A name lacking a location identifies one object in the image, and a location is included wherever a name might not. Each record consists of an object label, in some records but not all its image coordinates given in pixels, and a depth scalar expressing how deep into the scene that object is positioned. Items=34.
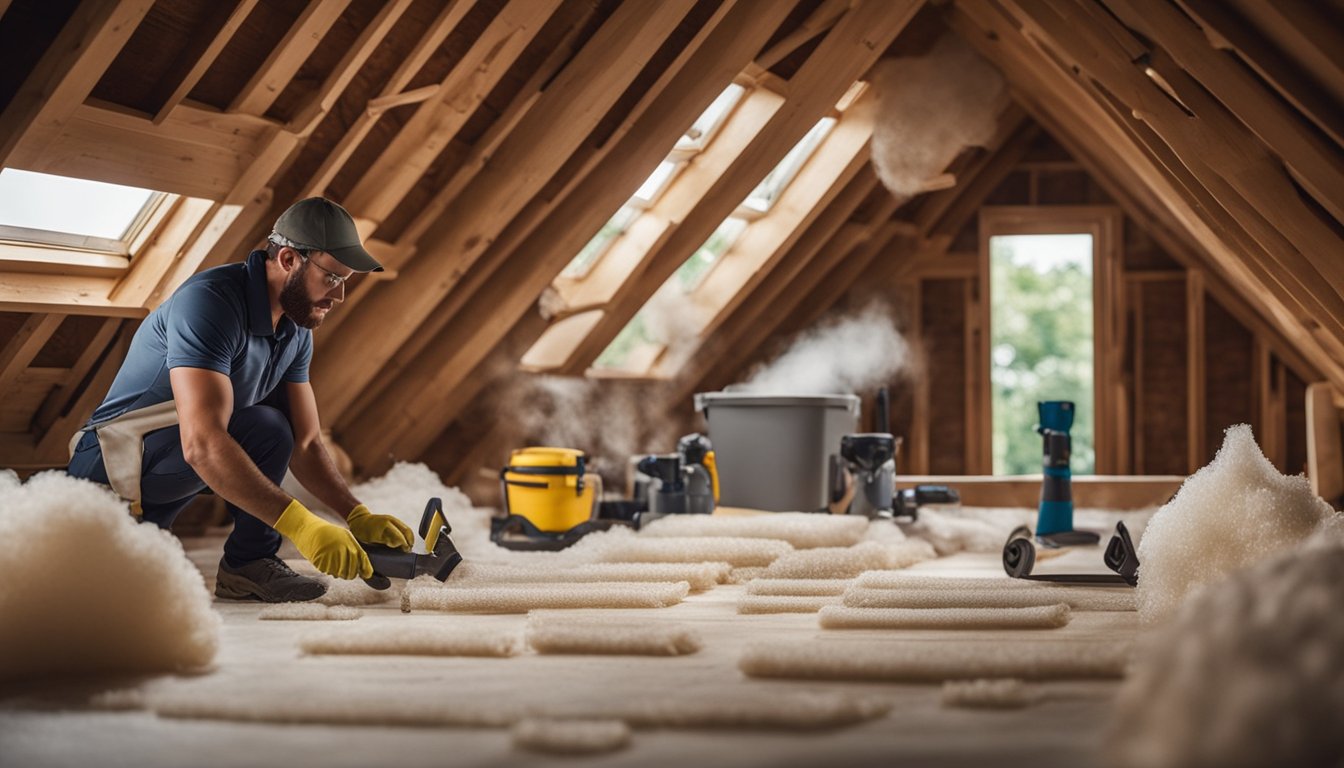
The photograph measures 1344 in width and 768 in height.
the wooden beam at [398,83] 2.86
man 2.25
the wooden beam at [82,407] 3.17
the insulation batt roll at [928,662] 1.62
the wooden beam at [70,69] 2.15
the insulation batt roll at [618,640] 1.86
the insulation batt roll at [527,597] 2.34
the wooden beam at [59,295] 2.76
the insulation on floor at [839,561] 2.83
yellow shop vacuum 3.73
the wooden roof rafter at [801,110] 4.39
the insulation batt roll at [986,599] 2.24
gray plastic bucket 4.29
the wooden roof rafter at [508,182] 3.42
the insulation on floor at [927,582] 2.56
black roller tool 2.67
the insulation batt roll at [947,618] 2.05
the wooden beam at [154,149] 2.38
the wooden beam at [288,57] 2.56
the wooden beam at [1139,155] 3.93
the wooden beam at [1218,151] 2.76
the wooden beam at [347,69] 2.69
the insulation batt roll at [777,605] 2.37
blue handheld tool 3.73
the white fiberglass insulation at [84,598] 1.73
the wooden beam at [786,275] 5.64
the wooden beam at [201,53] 2.39
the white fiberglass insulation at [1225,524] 2.05
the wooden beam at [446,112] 3.10
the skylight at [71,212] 2.72
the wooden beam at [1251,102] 2.38
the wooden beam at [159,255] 2.99
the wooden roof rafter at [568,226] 3.85
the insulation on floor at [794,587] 2.55
